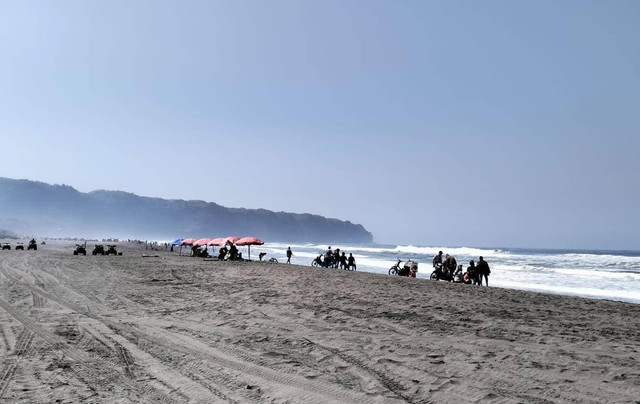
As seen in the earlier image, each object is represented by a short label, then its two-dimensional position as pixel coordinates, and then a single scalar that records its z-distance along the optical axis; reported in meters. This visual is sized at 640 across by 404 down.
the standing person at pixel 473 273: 21.25
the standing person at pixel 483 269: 20.77
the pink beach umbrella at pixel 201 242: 39.70
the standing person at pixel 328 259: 32.97
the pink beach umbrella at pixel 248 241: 34.16
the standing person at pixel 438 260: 23.99
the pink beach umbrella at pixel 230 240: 35.54
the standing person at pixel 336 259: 32.38
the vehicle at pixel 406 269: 24.98
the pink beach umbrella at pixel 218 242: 36.81
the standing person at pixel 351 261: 31.08
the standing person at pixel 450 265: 22.86
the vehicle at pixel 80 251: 38.25
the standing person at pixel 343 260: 31.28
